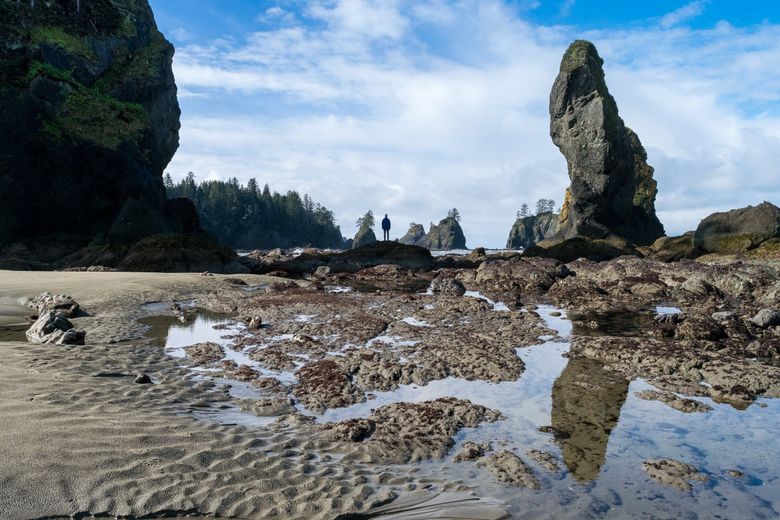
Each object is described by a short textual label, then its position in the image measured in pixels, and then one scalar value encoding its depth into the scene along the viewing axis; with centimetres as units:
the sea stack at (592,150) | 5347
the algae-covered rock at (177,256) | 2884
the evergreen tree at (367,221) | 16100
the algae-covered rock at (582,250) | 4388
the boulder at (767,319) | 1266
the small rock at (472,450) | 560
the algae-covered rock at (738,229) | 3434
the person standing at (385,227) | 4934
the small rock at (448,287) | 2236
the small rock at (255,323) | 1292
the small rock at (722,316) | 1328
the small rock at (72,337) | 947
